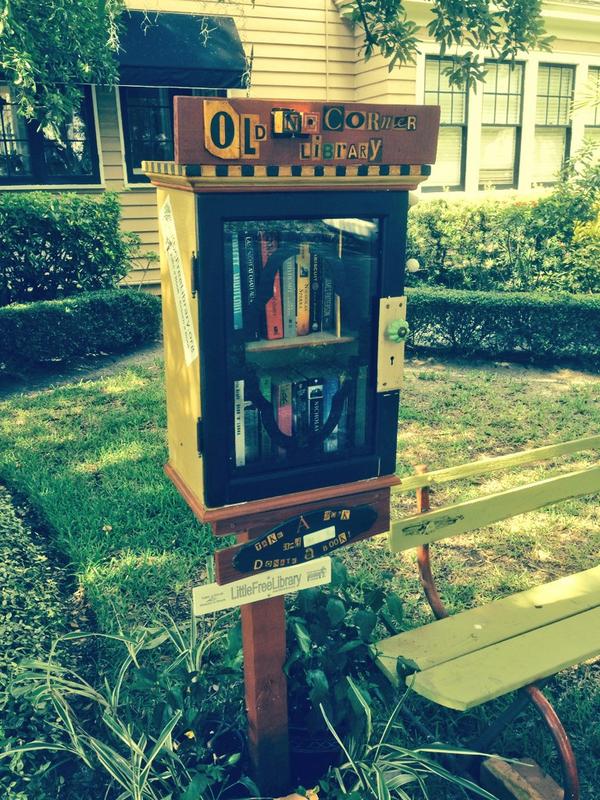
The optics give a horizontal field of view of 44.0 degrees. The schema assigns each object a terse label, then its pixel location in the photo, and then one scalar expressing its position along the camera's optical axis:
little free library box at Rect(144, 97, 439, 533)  1.85
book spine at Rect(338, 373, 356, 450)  2.24
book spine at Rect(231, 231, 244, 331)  1.95
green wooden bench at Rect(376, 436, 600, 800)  2.36
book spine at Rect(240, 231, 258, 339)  1.96
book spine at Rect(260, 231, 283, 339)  2.06
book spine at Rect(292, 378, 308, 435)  2.17
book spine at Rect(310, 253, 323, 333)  2.10
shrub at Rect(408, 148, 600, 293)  8.42
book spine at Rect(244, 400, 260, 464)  2.10
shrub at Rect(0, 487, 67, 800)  2.32
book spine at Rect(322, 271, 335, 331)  2.14
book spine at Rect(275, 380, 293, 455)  2.14
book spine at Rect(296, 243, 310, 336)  2.08
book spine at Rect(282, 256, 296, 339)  2.07
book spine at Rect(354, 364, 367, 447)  2.24
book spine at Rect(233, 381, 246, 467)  2.06
